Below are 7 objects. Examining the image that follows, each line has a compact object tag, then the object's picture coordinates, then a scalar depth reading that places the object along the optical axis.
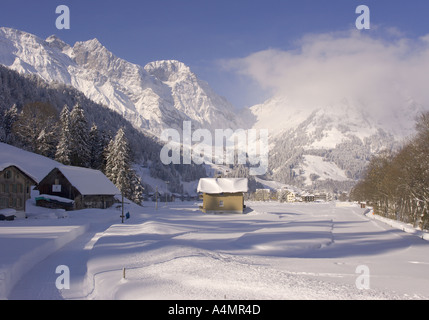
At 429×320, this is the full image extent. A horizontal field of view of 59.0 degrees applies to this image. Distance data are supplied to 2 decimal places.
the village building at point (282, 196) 172.51
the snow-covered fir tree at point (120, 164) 63.44
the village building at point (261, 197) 196.69
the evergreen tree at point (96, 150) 70.06
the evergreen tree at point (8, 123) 82.34
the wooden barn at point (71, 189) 51.75
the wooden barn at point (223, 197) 62.19
